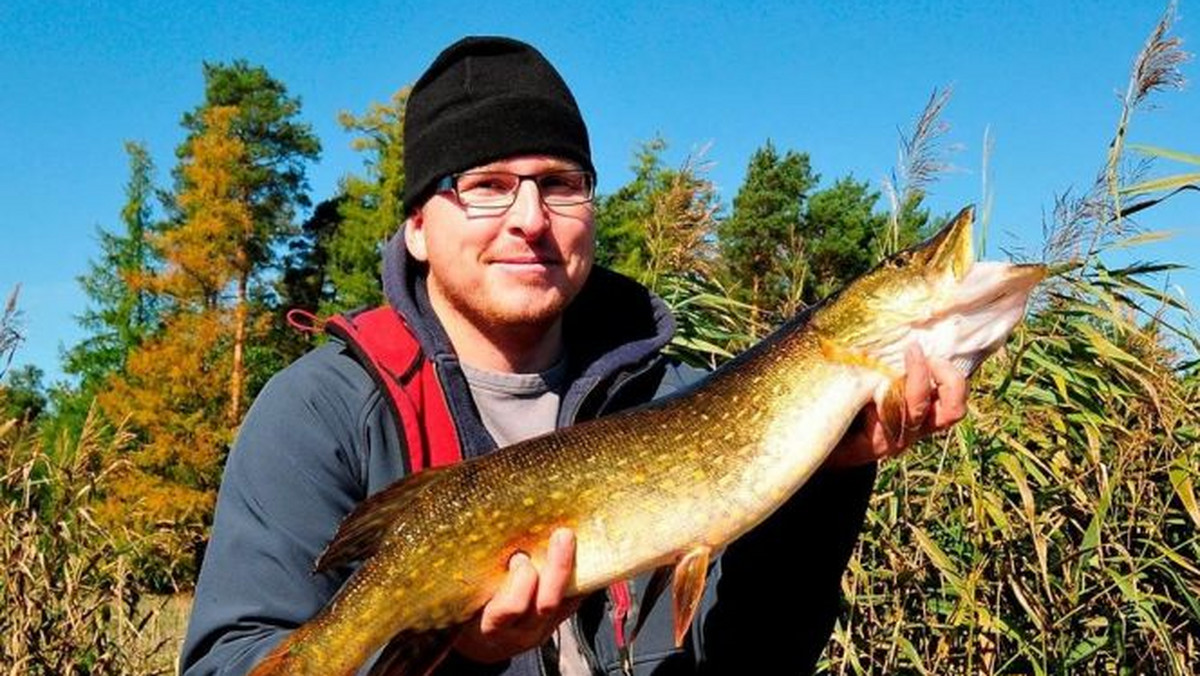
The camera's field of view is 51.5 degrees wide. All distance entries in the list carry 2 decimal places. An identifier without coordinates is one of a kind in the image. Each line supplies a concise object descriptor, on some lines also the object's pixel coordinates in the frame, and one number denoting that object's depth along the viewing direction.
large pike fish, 2.28
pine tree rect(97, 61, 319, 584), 23.94
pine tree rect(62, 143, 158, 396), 28.06
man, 2.58
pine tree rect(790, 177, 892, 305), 26.30
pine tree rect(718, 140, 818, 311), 26.12
